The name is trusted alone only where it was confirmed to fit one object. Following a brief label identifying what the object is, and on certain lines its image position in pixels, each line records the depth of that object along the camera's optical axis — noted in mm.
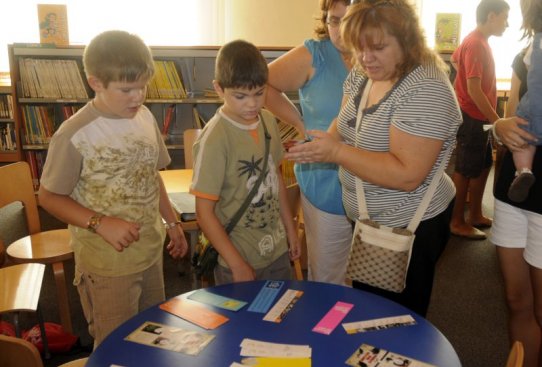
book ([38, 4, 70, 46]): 4660
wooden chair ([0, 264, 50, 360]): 1945
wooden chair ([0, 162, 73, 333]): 2723
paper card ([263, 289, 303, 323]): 1446
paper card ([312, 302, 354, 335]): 1380
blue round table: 1262
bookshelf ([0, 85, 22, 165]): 5645
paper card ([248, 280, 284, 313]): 1494
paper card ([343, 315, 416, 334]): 1384
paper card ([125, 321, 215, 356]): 1309
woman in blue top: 2059
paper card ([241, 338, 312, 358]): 1275
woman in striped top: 1503
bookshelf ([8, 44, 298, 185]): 4613
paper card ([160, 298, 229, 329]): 1419
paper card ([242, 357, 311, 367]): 1237
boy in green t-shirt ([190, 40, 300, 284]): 1692
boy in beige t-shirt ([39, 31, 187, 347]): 1606
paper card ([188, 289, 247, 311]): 1505
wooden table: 3034
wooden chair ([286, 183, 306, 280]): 2461
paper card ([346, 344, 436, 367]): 1233
